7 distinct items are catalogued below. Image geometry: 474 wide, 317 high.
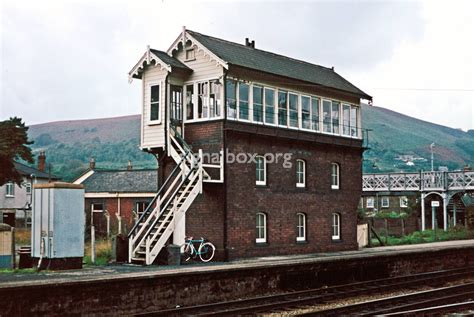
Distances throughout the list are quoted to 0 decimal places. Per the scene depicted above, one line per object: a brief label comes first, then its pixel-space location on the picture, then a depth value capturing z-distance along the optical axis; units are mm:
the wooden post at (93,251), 22392
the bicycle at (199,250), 23703
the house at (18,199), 55500
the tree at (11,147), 40906
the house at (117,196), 44856
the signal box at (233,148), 23969
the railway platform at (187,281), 12484
